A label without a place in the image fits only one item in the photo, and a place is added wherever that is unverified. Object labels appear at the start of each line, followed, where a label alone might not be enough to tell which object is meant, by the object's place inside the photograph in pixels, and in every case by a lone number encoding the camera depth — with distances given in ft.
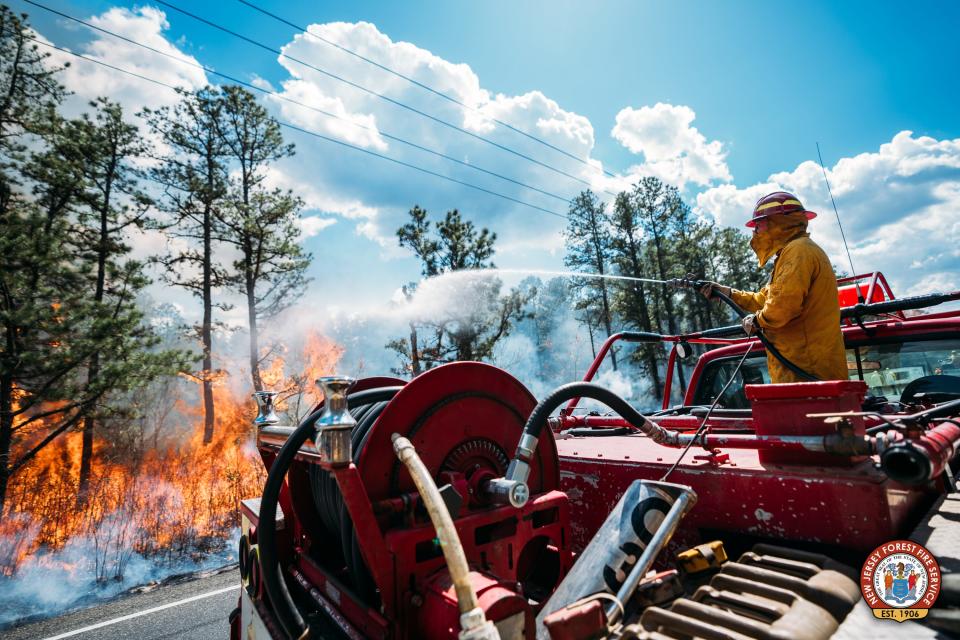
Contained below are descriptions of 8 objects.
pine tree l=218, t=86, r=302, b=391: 66.74
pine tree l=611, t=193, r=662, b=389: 107.45
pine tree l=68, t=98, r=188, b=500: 43.34
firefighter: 9.12
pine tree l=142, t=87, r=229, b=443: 63.52
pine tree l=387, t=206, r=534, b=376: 81.25
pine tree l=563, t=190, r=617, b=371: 115.55
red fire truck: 4.34
